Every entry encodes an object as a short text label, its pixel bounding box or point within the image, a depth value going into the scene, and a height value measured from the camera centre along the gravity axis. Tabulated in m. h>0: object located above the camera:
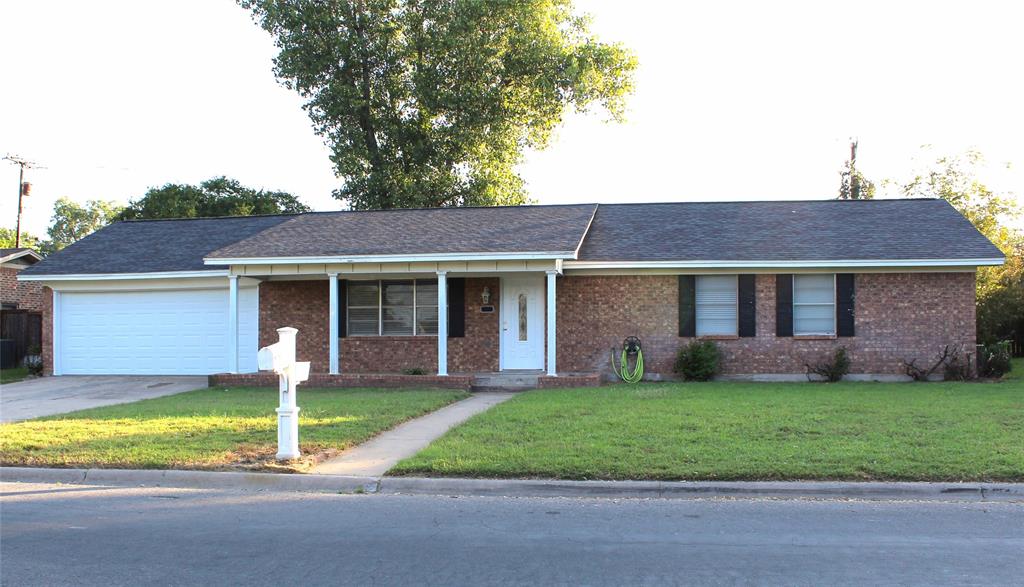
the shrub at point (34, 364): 20.09 -1.37
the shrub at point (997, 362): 16.70 -1.02
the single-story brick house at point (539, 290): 16.91 +0.46
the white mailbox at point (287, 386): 8.68 -0.82
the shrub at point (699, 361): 16.92 -1.03
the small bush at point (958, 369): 16.64 -1.15
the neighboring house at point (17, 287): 24.44 +0.71
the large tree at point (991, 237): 23.73 +2.48
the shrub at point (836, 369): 16.73 -1.17
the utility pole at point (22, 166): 37.88 +6.64
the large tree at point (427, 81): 29.28 +8.43
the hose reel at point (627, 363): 17.12 -1.09
